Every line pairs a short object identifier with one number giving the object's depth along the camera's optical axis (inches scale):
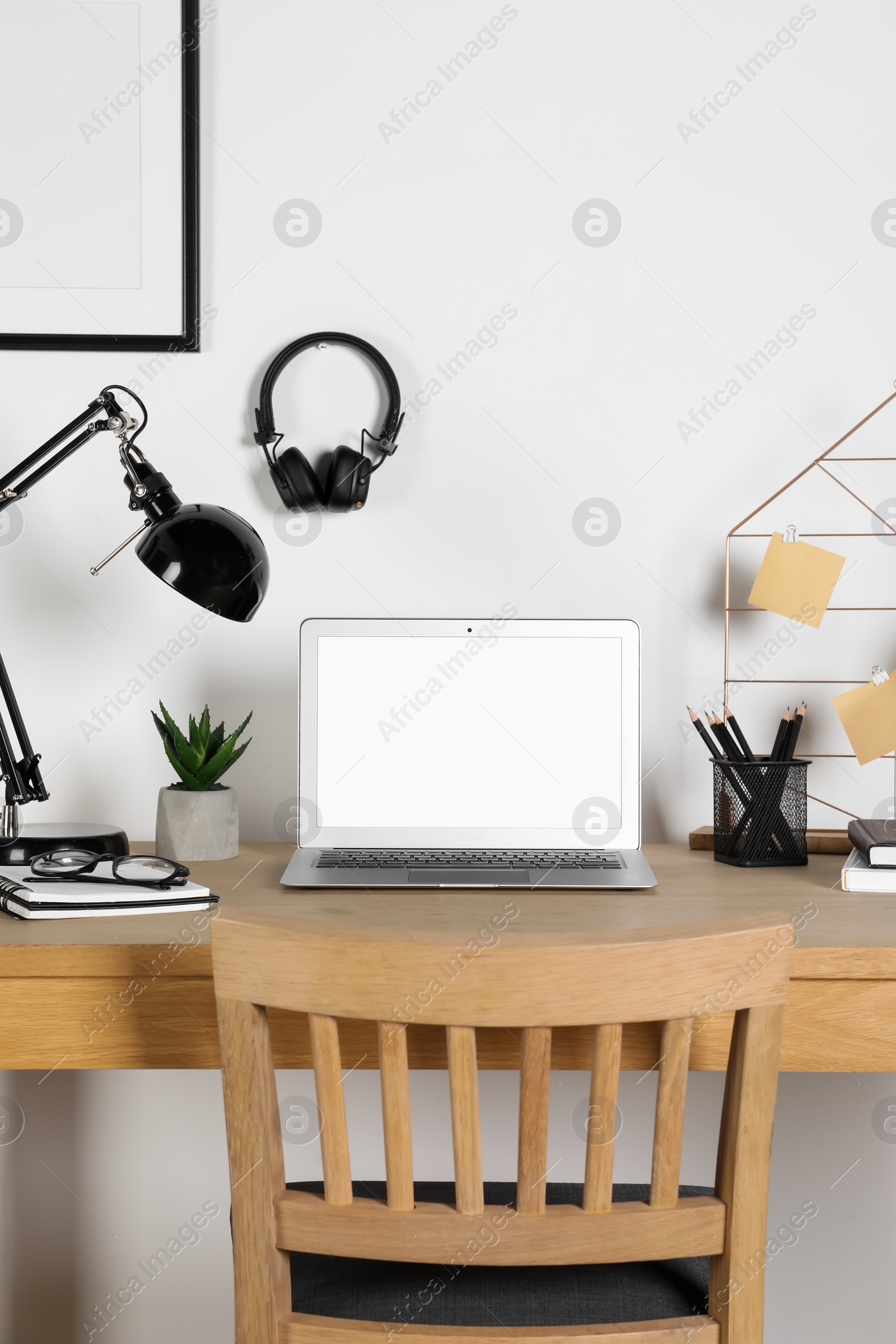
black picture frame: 56.5
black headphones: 55.3
